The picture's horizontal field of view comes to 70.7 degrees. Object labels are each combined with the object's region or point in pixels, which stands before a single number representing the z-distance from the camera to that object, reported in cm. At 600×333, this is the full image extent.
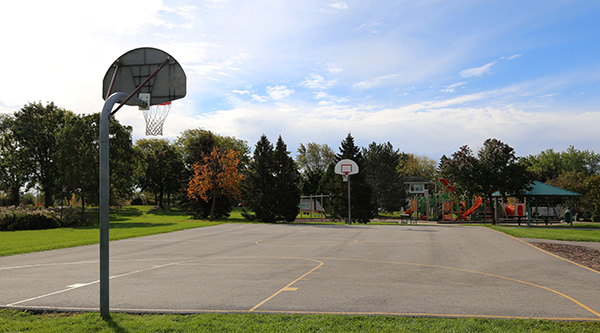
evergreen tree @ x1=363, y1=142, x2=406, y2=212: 5762
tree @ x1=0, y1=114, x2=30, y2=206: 4922
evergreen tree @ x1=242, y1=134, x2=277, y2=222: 3709
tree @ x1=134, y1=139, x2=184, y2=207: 6818
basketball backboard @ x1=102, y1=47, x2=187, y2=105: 819
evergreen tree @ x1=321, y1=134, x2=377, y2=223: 3897
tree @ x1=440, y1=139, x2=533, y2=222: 3406
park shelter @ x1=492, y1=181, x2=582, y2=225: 3631
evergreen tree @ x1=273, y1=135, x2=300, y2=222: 3709
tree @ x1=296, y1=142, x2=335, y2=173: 8925
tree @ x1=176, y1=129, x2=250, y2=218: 4419
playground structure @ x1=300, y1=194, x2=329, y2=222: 5197
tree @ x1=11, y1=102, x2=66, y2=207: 4866
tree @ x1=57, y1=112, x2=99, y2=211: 4025
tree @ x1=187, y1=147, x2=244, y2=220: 3978
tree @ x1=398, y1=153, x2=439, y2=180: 9131
